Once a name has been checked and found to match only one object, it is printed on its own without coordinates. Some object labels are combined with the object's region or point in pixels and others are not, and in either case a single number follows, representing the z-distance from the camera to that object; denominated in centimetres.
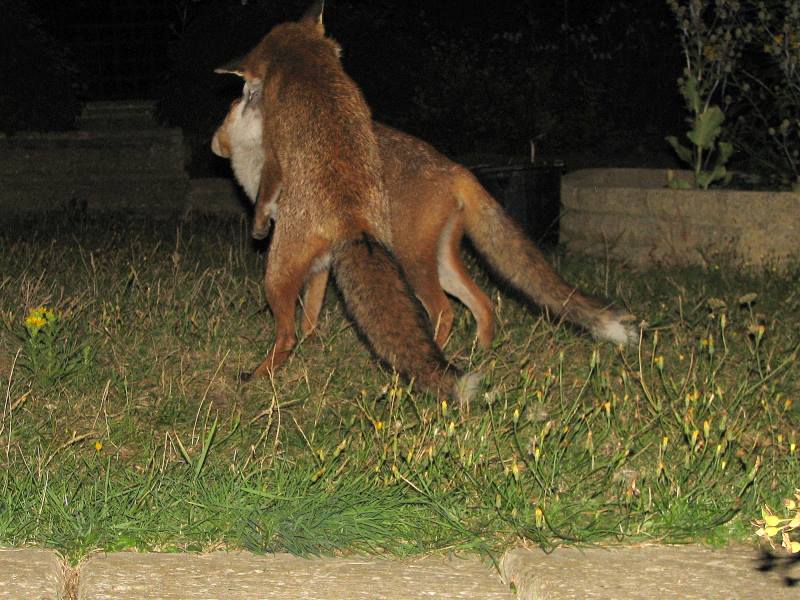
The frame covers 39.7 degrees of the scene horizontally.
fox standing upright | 421
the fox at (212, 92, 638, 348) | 523
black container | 839
